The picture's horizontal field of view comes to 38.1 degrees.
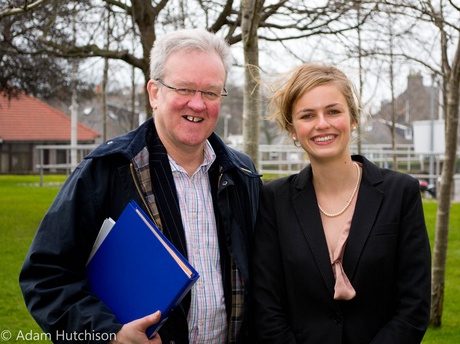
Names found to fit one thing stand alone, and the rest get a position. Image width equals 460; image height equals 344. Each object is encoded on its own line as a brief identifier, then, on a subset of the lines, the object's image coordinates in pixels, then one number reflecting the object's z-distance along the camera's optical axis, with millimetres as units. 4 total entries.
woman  2834
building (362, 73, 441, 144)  32409
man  2805
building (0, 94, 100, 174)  42625
